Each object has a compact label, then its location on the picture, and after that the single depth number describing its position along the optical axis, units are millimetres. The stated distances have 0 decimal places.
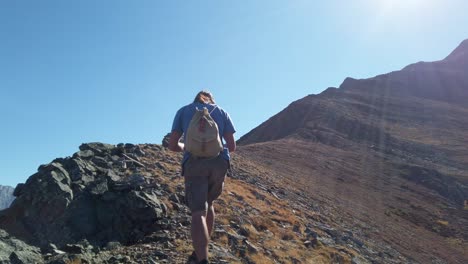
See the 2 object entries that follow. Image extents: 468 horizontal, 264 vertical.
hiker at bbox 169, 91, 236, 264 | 5848
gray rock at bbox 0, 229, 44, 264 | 7137
